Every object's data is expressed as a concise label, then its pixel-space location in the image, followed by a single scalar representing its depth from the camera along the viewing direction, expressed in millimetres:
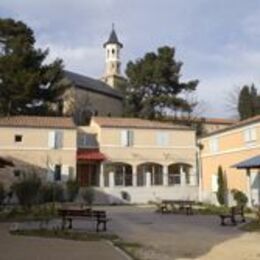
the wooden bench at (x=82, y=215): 11645
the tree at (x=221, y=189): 23708
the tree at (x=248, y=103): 36990
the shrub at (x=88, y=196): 22974
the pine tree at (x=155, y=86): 36028
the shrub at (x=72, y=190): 24806
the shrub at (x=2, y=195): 17514
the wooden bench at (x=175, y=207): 18902
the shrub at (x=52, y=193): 21989
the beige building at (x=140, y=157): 28099
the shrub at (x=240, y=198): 20617
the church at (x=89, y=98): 37787
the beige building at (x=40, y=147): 26616
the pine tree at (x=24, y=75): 30305
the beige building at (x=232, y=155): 21583
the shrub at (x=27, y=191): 16118
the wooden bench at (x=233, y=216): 13782
